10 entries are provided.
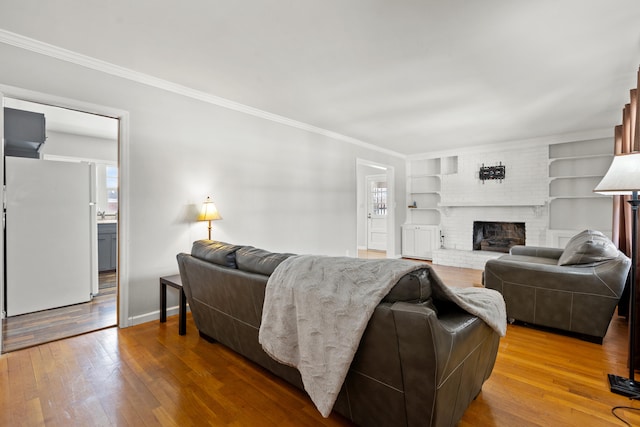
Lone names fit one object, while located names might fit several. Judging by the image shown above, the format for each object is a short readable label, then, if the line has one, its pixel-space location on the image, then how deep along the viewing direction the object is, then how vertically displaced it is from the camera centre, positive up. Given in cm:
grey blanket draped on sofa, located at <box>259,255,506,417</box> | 134 -48
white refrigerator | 324 -29
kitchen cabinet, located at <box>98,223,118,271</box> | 538 -66
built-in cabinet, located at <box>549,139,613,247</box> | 529 +45
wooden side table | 276 -85
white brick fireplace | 576 +24
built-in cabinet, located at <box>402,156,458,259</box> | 696 +16
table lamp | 339 -4
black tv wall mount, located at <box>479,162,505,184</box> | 614 +81
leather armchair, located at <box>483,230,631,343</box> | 262 -68
